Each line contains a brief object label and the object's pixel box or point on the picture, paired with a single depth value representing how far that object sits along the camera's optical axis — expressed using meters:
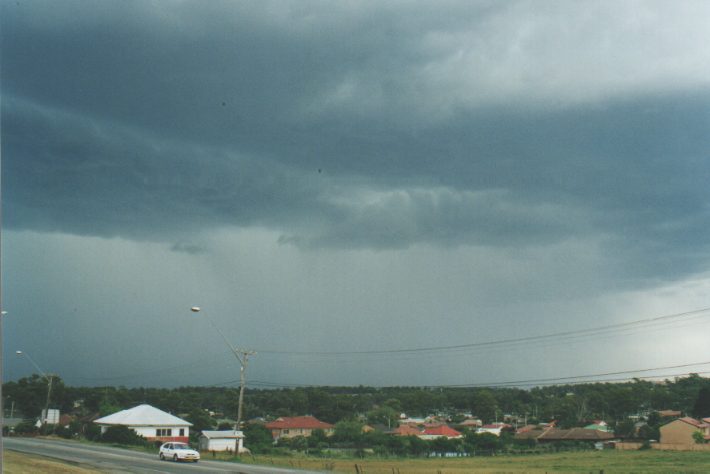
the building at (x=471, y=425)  176.68
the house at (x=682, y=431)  118.44
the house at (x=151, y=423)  98.38
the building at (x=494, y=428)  165.69
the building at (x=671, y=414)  174.48
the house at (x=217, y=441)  90.38
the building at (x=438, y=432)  140.50
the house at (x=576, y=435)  140.62
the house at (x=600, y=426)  165.39
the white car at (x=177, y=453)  55.81
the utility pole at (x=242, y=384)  67.41
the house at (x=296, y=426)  141.88
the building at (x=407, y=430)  144.10
